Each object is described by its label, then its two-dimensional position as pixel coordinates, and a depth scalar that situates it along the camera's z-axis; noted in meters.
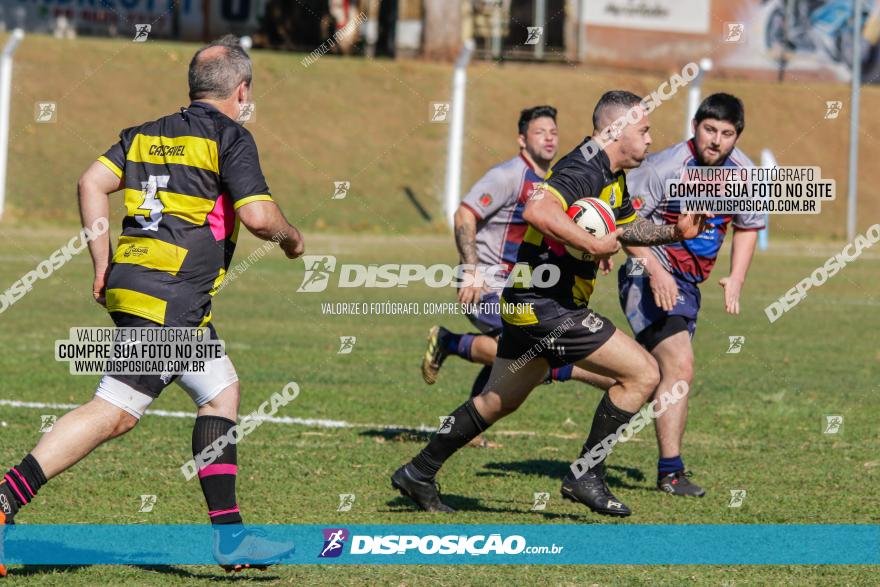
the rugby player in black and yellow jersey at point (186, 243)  11.11
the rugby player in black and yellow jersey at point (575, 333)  13.66
